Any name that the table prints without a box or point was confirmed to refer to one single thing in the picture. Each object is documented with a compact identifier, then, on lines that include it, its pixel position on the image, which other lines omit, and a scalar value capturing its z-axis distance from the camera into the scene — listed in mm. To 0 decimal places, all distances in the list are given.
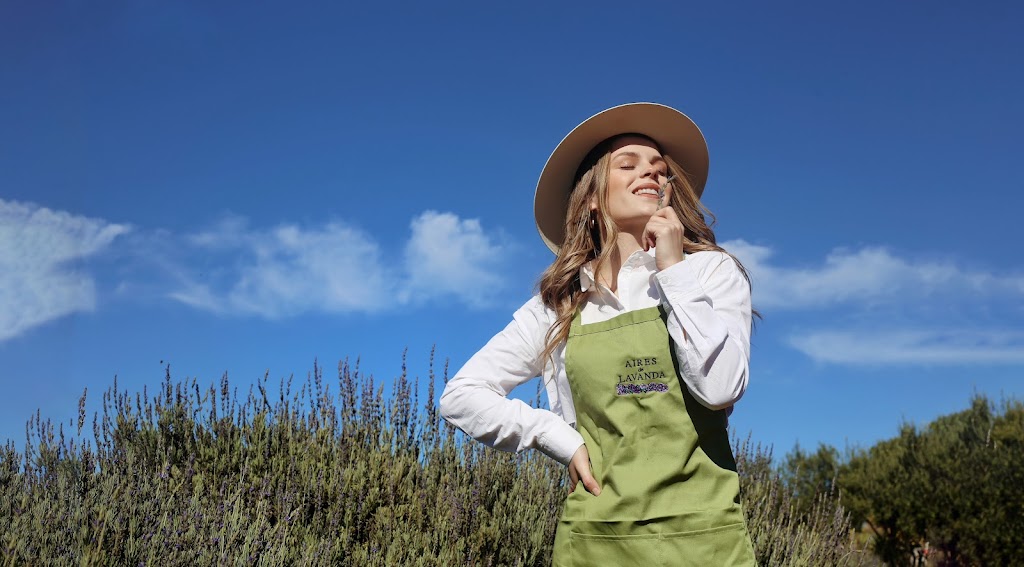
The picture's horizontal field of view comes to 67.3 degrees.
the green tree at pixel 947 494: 7078
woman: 2164
